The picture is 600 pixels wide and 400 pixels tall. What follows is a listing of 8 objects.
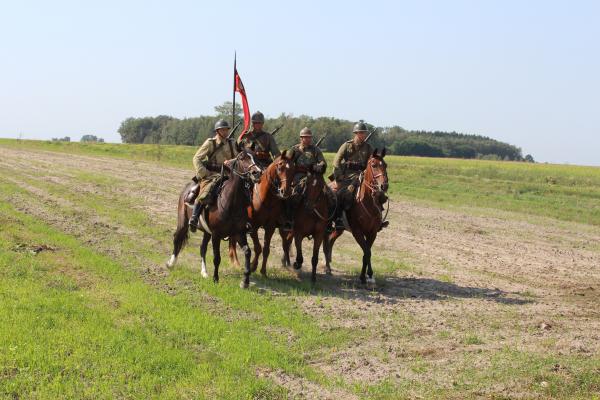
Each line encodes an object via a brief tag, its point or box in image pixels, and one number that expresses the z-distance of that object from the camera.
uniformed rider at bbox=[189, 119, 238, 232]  11.65
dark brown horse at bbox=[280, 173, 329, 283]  11.42
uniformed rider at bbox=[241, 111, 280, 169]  12.76
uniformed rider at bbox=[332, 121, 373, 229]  12.49
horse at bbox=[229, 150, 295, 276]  10.52
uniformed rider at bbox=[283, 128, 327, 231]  11.38
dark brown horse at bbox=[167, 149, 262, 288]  11.07
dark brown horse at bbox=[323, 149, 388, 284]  11.34
